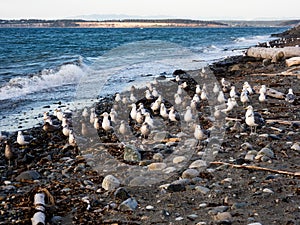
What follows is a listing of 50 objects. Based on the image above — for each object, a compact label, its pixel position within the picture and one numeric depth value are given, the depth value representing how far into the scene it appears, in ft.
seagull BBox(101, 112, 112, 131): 32.14
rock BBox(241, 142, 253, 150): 24.03
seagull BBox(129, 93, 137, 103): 43.73
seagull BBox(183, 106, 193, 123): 31.98
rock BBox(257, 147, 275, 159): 21.89
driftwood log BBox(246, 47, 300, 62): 62.39
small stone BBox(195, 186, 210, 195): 18.44
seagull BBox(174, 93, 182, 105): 40.04
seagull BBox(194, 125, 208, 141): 26.37
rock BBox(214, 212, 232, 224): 15.61
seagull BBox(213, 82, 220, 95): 44.02
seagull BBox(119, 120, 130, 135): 31.04
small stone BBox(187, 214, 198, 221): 16.12
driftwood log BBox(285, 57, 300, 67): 53.36
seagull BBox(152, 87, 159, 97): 45.76
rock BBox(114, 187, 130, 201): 18.68
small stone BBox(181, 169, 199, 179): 20.48
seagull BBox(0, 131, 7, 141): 32.02
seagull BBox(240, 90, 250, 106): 36.70
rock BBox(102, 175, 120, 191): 20.11
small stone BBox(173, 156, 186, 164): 22.88
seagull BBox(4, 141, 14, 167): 26.45
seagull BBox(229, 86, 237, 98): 39.70
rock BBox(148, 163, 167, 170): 22.16
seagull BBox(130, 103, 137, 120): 34.76
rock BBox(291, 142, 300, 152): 22.81
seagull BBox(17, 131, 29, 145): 30.32
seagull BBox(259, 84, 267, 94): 36.96
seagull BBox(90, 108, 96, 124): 35.49
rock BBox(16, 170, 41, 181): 22.98
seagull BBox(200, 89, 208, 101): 41.04
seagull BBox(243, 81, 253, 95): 40.93
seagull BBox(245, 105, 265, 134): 27.48
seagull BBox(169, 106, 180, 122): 32.71
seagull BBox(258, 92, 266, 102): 36.29
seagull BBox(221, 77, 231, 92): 45.70
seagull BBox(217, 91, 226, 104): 39.01
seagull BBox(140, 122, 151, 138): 29.19
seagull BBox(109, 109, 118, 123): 35.19
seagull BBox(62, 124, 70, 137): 31.99
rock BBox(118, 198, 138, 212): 17.54
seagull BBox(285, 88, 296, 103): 36.05
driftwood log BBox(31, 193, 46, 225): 16.51
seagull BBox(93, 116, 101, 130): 33.12
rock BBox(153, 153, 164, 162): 23.72
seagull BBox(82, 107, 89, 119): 37.99
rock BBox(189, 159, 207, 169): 21.74
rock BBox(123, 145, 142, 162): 24.03
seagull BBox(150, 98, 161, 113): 38.42
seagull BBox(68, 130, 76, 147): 29.25
